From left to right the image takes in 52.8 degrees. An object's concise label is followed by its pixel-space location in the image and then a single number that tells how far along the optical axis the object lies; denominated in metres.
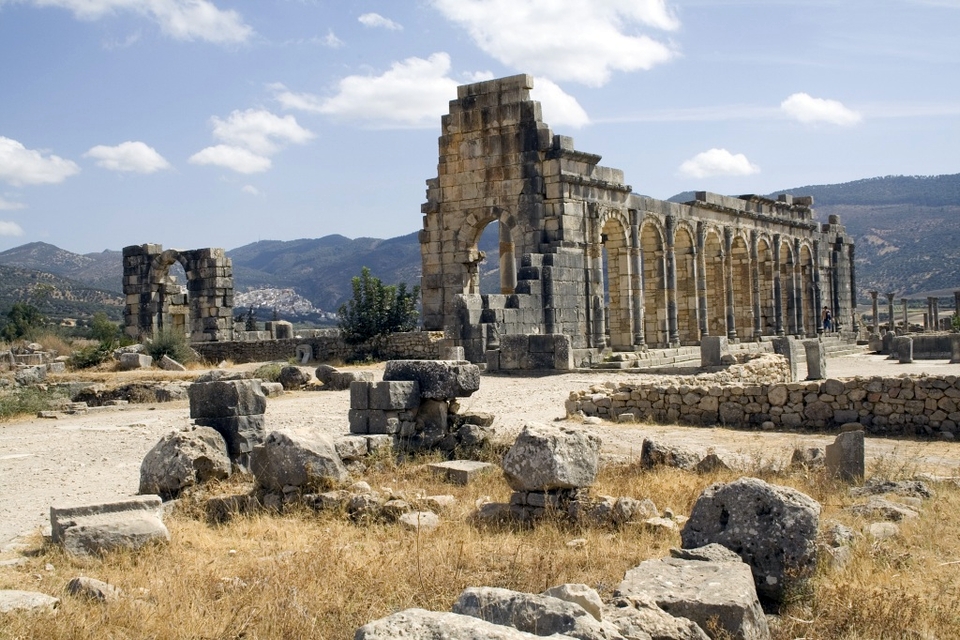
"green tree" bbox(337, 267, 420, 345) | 27.56
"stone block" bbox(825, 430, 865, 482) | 9.03
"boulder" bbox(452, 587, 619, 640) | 4.18
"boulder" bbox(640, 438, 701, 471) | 9.54
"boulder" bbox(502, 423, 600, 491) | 7.63
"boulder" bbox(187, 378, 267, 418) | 9.85
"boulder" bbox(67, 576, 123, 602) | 5.49
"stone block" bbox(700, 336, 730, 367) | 19.09
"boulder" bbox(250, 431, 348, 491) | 8.35
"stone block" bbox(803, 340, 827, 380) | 17.67
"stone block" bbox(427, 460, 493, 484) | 9.33
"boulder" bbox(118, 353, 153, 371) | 25.23
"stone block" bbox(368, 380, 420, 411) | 10.44
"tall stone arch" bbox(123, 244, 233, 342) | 32.41
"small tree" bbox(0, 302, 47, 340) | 37.62
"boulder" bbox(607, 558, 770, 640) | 4.77
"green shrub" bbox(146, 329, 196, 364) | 26.75
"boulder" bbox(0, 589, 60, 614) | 5.23
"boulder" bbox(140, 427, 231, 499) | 8.70
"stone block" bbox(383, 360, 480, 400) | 10.72
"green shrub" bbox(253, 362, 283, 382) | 20.52
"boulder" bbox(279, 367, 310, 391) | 19.64
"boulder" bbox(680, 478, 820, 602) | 5.62
